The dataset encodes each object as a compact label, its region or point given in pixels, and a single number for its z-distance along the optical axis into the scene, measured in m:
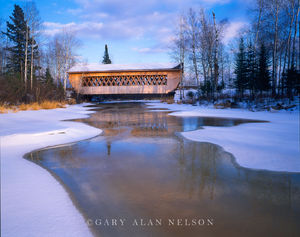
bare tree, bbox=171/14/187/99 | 23.92
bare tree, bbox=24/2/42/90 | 18.89
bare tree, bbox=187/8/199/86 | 22.97
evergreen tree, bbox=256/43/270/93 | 16.62
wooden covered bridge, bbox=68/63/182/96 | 27.25
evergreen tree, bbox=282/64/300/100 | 14.42
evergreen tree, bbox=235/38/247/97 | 18.98
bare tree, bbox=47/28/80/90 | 24.20
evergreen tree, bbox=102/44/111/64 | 61.22
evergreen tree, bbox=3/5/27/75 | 27.19
